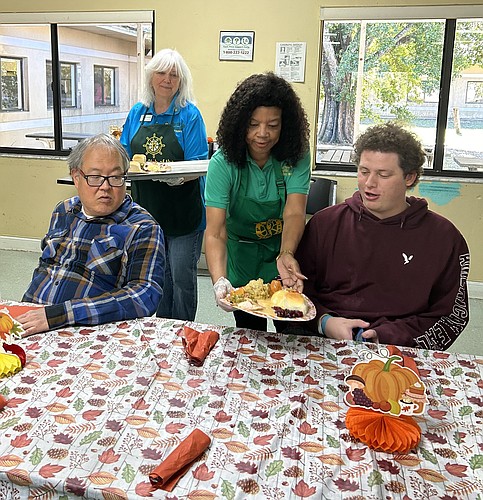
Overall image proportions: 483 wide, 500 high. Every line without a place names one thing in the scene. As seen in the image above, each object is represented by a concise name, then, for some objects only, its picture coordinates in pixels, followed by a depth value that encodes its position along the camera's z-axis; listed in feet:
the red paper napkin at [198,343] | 4.63
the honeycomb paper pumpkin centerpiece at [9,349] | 4.31
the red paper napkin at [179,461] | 3.15
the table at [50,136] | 15.34
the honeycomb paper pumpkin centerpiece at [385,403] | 3.58
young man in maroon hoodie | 5.60
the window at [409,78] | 12.52
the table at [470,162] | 13.05
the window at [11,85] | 15.24
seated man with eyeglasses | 5.74
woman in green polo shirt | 6.14
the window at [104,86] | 15.29
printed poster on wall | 12.93
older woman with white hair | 8.80
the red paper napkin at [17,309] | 5.25
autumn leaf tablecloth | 3.21
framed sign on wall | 13.11
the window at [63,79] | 14.64
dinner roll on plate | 5.05
